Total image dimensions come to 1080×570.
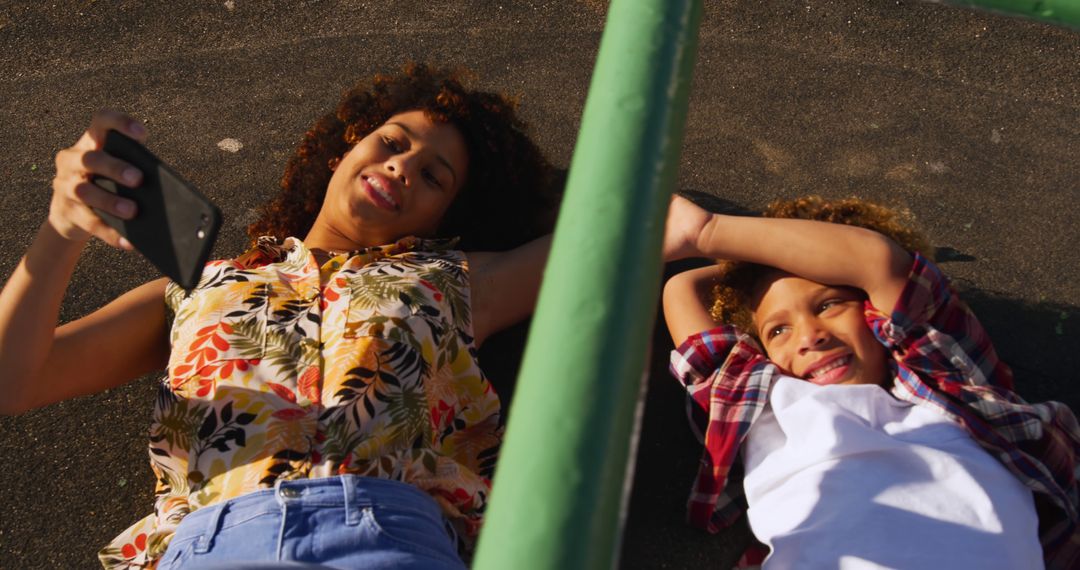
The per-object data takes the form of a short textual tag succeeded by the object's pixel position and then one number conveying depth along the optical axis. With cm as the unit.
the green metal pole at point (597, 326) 53
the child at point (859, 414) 174
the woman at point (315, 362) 163
